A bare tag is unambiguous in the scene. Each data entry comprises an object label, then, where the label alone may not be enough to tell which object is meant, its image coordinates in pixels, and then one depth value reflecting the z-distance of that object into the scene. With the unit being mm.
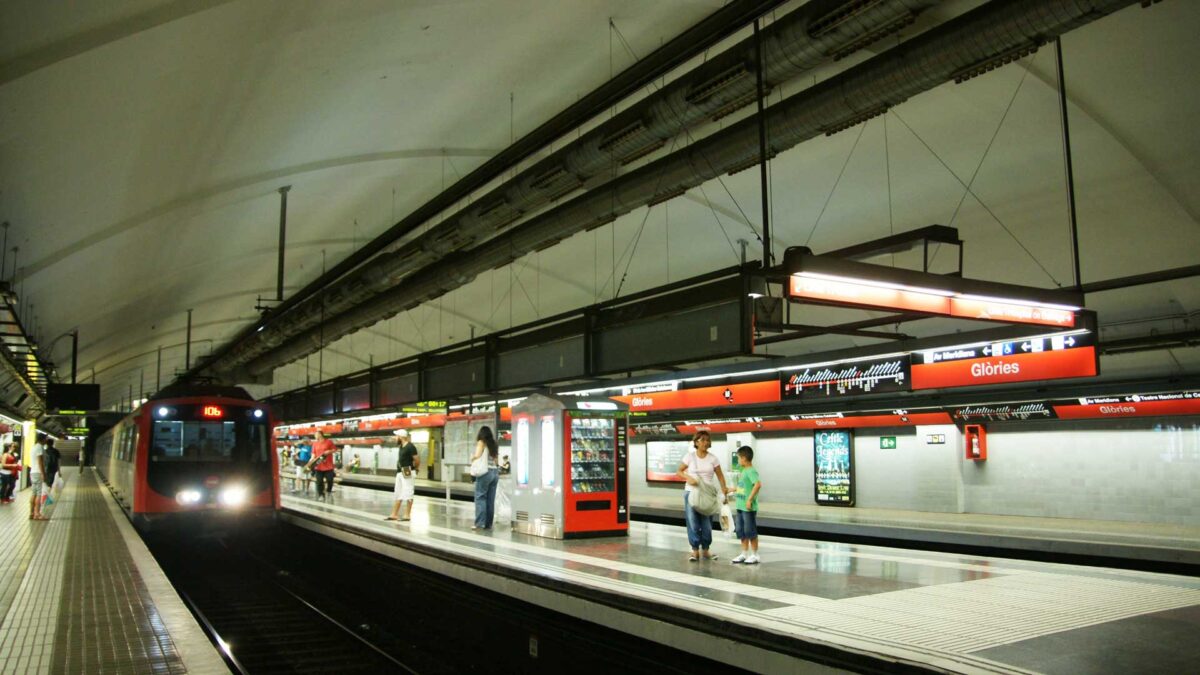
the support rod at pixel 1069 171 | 6842
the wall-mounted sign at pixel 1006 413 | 16125
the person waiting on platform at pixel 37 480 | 16656
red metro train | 14094
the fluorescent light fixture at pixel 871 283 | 6164
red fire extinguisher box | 17609
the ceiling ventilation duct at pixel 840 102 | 6035
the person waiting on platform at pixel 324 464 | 23000
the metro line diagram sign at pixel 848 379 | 12797
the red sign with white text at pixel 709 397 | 15141
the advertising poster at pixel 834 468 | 20188
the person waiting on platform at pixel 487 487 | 13688
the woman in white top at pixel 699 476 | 9859
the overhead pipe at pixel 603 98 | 7387
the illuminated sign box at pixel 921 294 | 6133
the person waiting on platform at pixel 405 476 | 16125
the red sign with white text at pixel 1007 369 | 9625
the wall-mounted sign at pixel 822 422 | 18141
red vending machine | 12430
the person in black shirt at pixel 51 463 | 21048
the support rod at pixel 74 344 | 21734
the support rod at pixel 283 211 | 12758
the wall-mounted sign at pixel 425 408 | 18130
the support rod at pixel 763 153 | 6543
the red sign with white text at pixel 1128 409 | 14070
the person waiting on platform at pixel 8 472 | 22375
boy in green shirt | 9852
